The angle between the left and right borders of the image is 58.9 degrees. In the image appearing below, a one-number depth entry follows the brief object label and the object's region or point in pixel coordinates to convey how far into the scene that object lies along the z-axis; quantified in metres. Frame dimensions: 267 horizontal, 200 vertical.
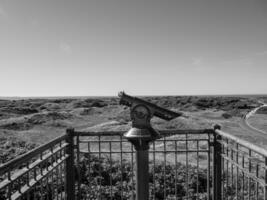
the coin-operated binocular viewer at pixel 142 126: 2.19
